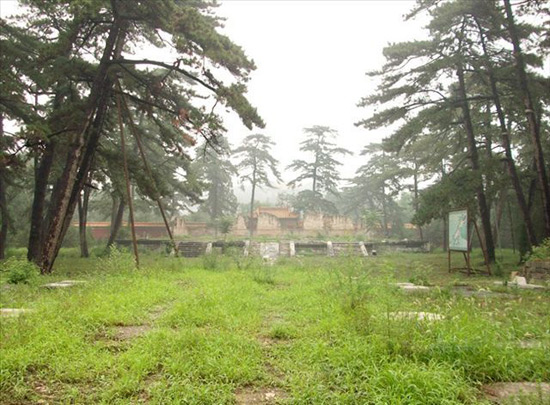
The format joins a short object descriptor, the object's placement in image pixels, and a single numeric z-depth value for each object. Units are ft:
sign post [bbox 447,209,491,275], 40.34
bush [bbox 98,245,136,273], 30.00
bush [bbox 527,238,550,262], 34.87
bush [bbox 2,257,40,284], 27.02
